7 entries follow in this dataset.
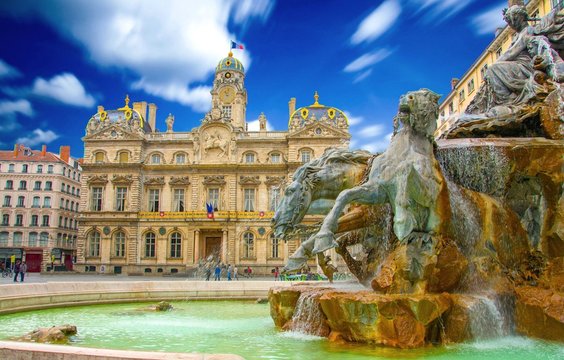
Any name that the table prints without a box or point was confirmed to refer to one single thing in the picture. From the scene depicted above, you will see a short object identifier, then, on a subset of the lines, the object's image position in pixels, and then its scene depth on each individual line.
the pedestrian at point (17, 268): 27.19
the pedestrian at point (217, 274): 31.03
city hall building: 44.59
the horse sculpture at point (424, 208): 6.92
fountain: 6.50
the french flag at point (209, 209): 42.72
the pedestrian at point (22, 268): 26.91
